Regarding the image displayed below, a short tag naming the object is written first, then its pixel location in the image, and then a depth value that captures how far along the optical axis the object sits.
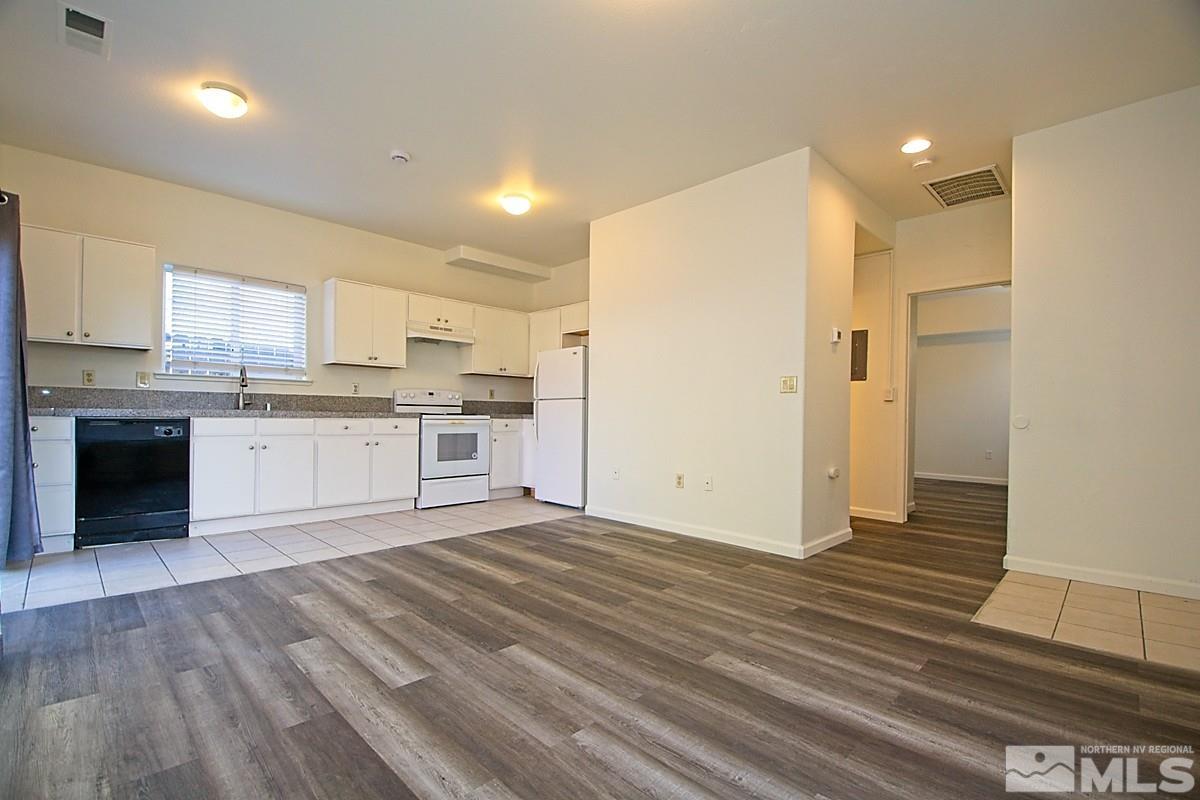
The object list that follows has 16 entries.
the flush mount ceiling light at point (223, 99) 2.99
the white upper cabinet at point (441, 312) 5.56
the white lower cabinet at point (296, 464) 4.11
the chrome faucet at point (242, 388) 4.62
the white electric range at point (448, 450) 5.34
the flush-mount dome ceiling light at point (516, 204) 4.39
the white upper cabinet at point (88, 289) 3.69
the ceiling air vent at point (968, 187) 4.02
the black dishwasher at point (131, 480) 3.68
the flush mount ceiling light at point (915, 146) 3.55
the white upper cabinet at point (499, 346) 6.14
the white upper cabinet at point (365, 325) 5.05
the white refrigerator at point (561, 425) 5.37
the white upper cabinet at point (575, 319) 5.89
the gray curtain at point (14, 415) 2.87
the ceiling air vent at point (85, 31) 2.48
